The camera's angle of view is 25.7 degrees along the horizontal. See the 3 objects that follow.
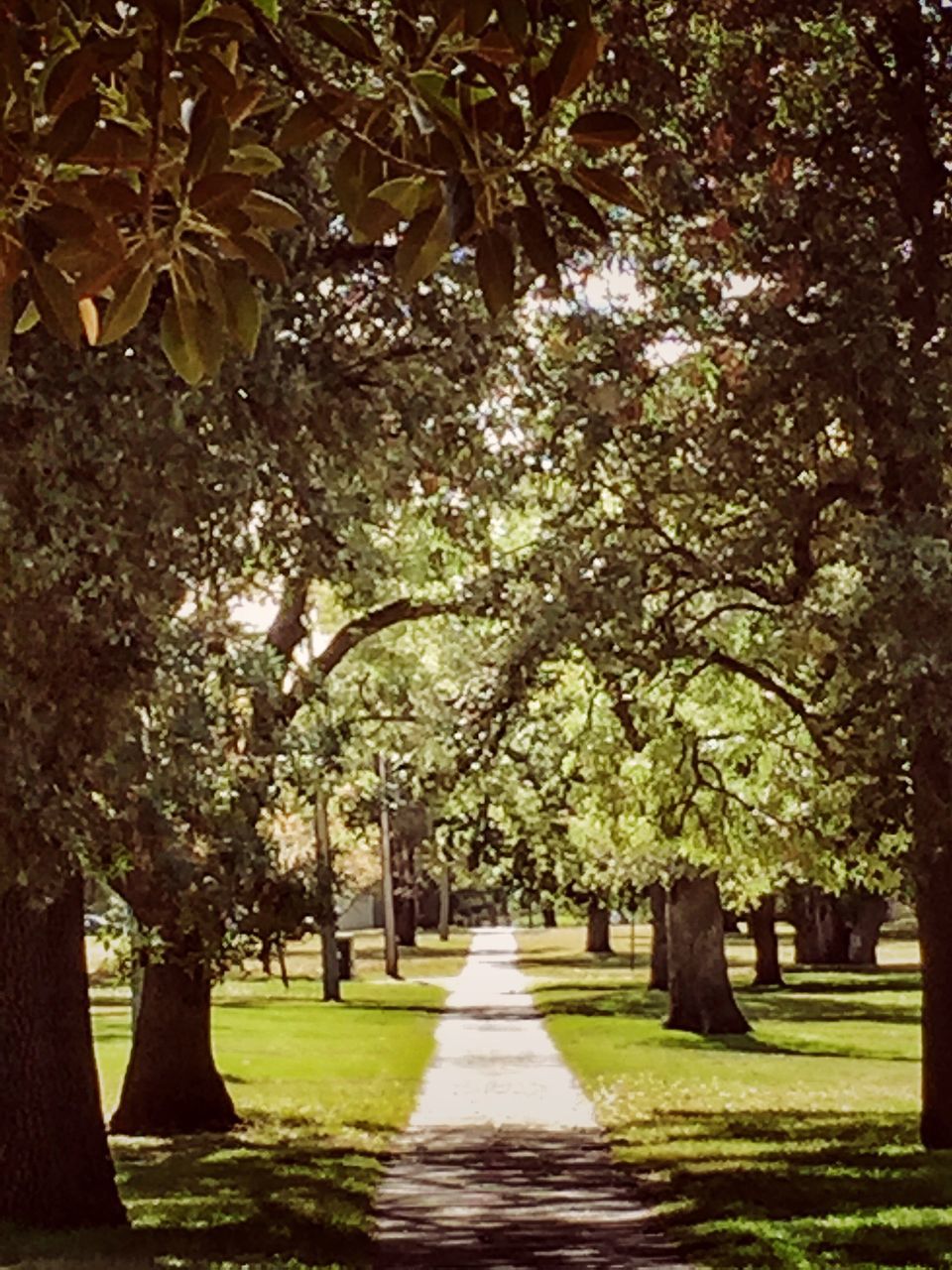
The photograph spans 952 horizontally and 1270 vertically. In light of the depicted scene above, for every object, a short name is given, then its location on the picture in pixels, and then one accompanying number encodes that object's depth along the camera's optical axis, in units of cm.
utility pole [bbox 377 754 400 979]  6012
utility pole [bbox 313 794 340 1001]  4819
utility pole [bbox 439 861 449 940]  10462
